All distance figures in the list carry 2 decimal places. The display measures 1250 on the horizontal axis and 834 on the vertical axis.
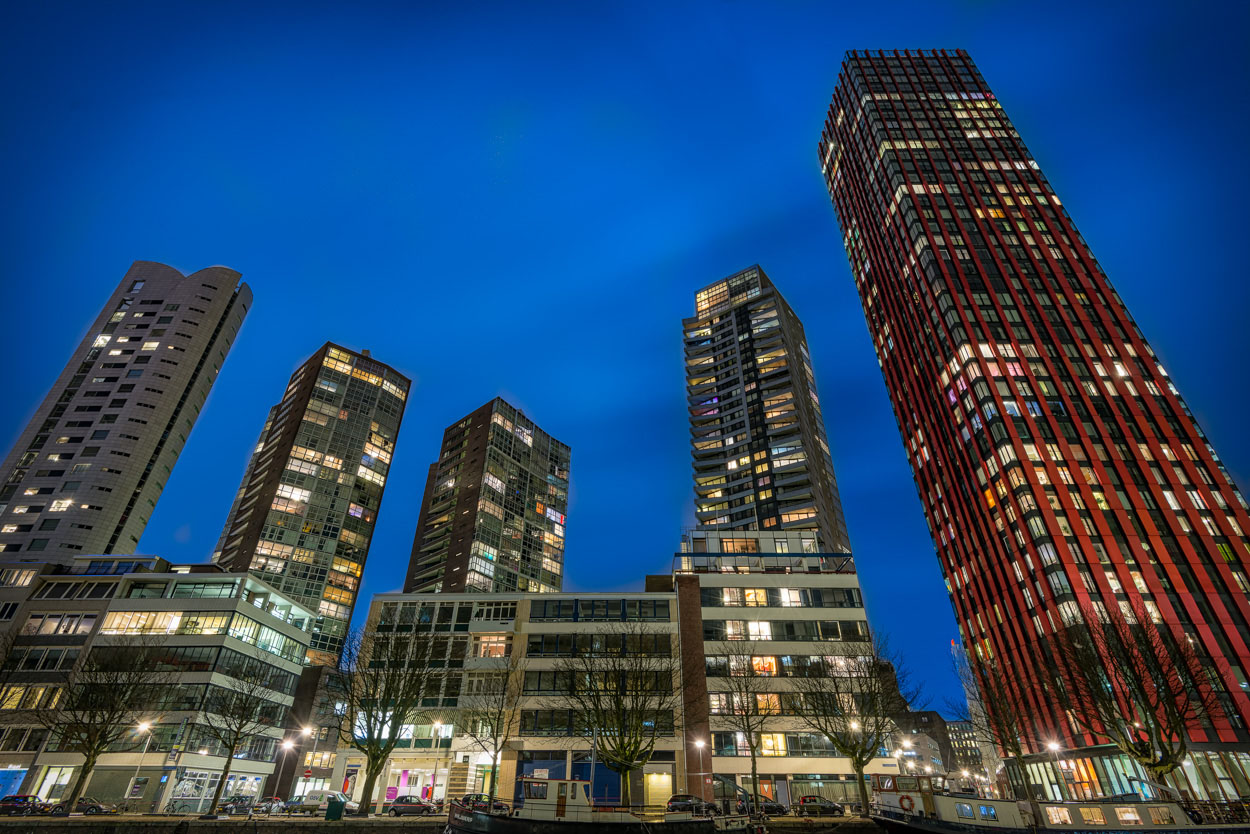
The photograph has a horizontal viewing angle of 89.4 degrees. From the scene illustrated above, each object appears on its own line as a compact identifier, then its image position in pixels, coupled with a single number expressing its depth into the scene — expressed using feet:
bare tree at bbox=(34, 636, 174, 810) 153.43
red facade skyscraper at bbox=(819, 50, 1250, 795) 250.16
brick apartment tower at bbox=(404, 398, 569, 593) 447.83
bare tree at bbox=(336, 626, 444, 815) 151.43
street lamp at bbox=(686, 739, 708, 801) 177.94
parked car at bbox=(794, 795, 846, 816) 143.74
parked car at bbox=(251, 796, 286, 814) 144.89
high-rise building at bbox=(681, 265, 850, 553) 456.45
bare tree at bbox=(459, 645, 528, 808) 183.11
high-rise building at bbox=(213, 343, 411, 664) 392.27
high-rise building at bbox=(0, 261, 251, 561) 344.28
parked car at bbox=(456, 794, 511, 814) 138.41
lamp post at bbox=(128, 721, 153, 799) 180.24
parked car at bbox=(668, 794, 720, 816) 127.30
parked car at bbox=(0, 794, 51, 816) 133.59
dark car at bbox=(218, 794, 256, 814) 150.53
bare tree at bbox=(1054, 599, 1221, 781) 146.41
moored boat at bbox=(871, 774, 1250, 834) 91.61
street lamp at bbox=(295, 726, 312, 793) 248.07
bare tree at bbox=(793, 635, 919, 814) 159.97
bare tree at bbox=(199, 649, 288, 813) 190.29
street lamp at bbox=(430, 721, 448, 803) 188.55
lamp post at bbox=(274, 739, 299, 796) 228.84
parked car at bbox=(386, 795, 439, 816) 142.51
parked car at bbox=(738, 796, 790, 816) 147.10
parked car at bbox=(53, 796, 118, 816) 137.60
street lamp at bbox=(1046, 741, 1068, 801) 238.27
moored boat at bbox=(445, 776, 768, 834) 98.78
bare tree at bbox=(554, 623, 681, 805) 152.25
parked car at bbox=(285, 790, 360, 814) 141.16
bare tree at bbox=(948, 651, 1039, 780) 196.65
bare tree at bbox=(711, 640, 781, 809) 187.42
